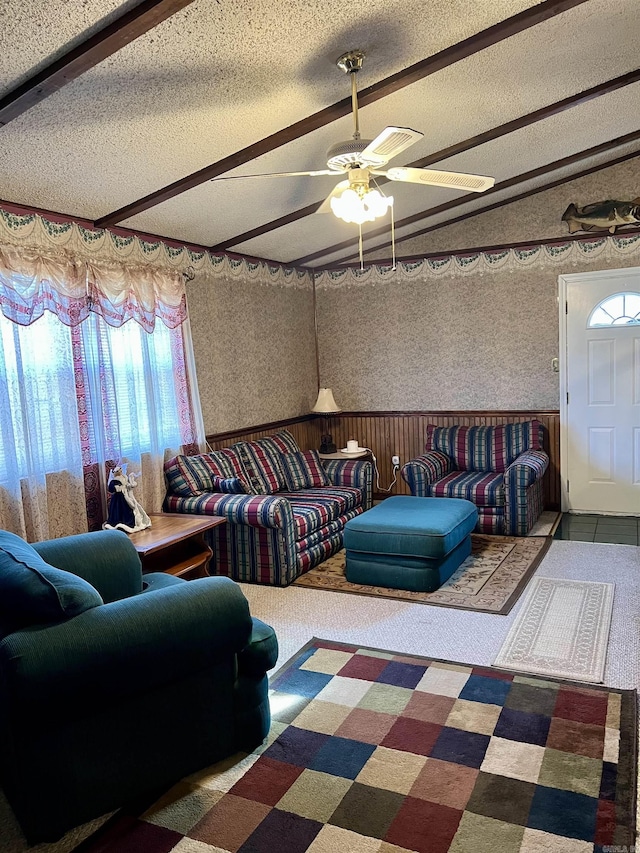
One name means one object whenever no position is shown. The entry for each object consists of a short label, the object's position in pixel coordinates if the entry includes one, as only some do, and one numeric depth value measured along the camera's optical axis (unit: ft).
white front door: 18.07
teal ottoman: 12.93
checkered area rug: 6.40
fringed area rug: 12.48
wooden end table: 12.18
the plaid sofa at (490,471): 16.63
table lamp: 20.63
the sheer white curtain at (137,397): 13.12
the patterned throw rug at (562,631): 9.66
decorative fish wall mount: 17.61
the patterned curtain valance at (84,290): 11.39
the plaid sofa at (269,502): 13.74
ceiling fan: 9.30
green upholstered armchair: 6.39
